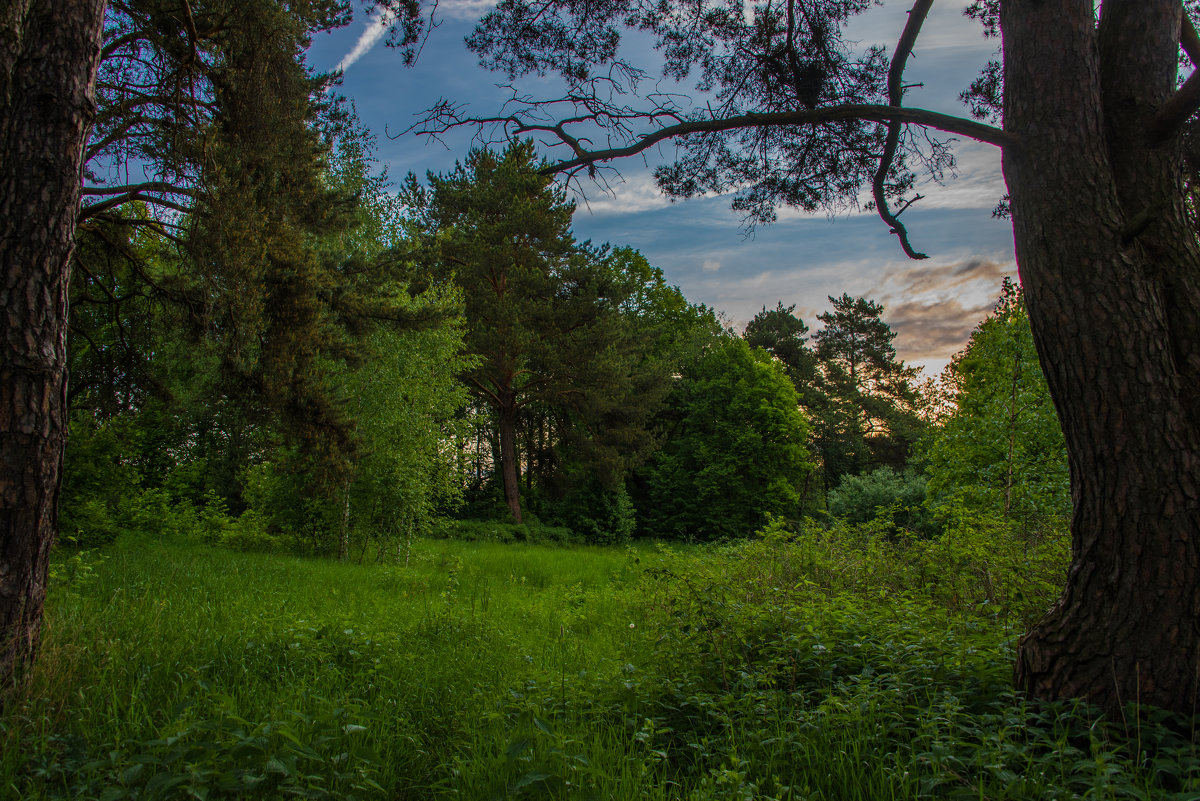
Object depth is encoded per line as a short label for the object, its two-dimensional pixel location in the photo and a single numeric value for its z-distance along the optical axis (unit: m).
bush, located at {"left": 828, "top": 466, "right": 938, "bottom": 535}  20.03
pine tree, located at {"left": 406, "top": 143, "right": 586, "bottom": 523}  21.22
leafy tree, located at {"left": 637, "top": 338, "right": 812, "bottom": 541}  27.61
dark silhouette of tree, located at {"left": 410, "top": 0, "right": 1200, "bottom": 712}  2.93
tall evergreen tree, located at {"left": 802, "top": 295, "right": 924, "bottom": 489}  34.09
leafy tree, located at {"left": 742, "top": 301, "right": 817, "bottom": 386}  35.56
